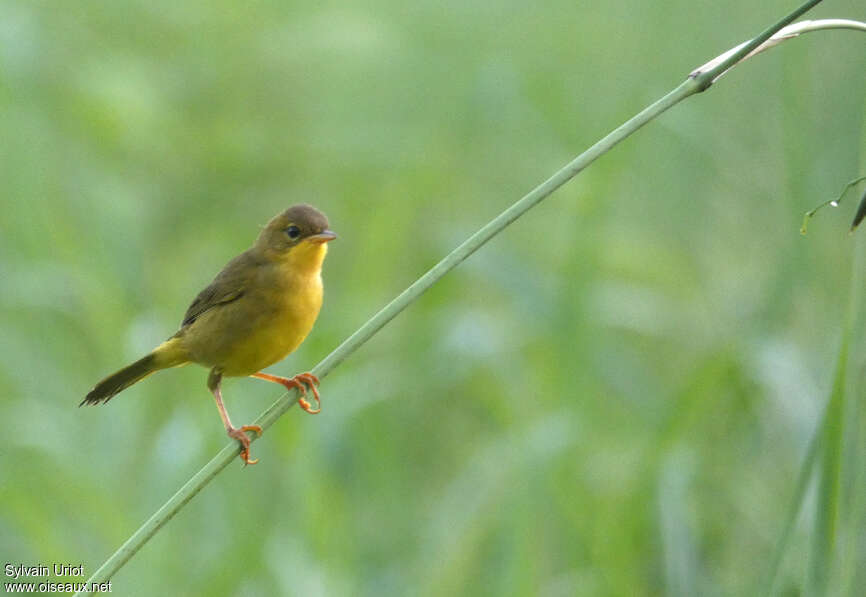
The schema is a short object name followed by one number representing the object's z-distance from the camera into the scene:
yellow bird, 7.43
